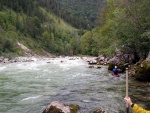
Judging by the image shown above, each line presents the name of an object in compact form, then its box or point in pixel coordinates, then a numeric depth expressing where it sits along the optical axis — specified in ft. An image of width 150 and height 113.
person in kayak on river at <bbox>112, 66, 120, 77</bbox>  72.33
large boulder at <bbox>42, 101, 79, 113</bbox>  38.29
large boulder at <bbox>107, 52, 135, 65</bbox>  114.45
